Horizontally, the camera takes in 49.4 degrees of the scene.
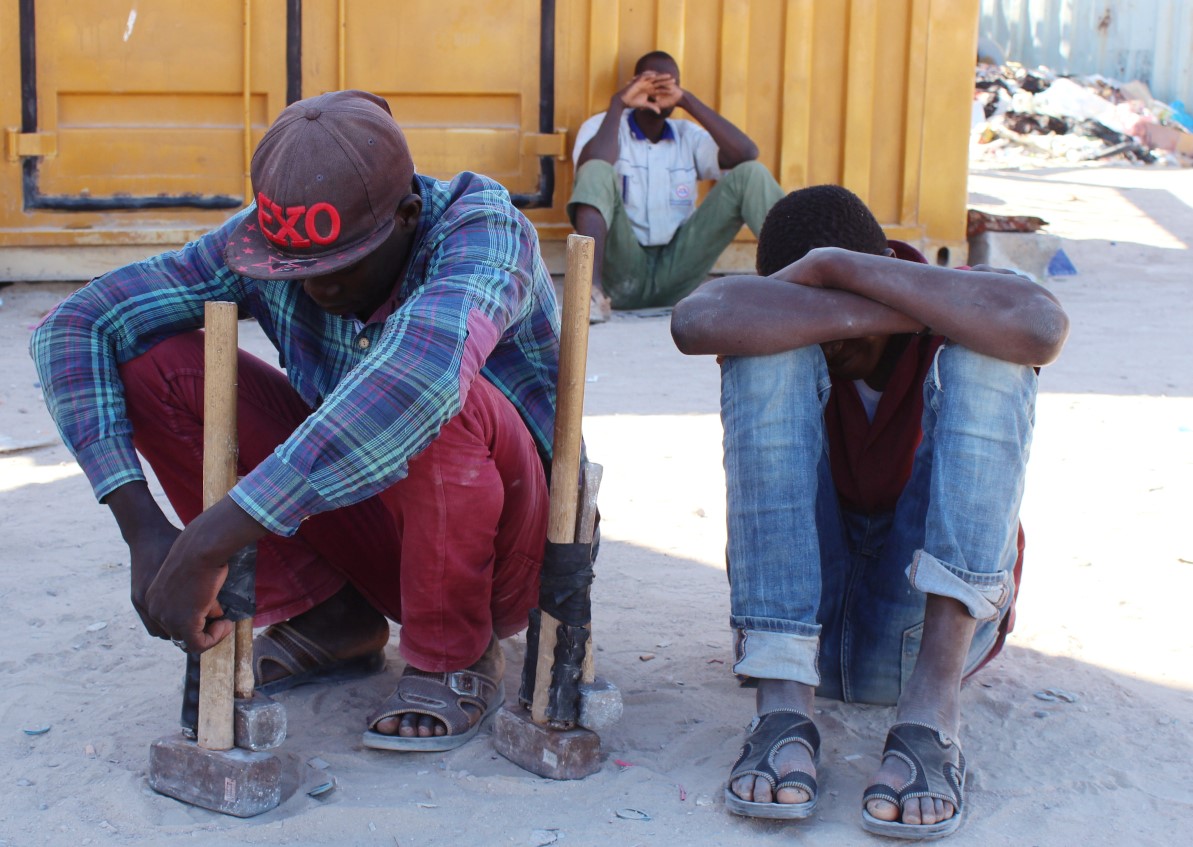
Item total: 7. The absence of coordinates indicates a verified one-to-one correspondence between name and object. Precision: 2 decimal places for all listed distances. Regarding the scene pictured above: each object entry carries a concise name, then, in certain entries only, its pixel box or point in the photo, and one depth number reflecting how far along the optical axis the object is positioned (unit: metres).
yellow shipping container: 6.57
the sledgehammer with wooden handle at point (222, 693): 2.03
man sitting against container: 6.58
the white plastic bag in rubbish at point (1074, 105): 14.23
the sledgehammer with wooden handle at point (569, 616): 2.13
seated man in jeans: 2.04
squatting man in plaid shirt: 1.91
